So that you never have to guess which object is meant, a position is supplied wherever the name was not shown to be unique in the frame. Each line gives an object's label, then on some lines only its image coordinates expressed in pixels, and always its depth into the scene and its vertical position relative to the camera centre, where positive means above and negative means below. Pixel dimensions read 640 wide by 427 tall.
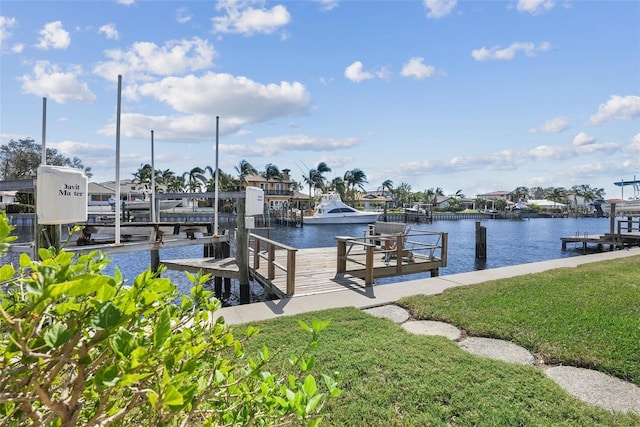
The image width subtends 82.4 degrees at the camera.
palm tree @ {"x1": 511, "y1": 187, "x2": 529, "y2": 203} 112.81 +4.70
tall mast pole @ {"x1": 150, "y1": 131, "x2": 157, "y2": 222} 11.30 +0.54
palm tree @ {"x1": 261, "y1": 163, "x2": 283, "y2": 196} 62.69 +5.72
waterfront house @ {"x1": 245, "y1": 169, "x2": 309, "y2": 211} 61.50 +3.05
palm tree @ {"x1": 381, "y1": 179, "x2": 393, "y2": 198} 83.38 +5.03
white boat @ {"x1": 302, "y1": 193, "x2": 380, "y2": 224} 46.47 -1.14
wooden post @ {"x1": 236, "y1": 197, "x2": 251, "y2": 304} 8.14 -1.13
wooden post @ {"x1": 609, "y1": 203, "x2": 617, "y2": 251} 20.95 -0.86
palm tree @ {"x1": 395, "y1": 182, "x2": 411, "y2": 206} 86.80 +3.05
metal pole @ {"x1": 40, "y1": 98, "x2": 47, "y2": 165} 5.71 +1.30
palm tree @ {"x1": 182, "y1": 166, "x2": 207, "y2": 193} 66.75 +4.68
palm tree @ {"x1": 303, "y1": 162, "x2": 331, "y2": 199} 67.81 +5.33
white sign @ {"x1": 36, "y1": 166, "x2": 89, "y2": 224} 4.10 +0.09
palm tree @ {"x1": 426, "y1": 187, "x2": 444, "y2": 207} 91.71 +2.87
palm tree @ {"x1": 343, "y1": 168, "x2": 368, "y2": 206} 69.44 +5.35
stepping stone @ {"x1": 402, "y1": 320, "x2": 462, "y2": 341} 4.52 -1.57
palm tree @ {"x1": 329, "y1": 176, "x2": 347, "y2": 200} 69.44 +3.83
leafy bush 0.82 -0.42
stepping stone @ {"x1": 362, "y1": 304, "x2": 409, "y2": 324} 5.18 -1.59
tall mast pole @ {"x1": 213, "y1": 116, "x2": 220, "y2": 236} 9.57 -0.17
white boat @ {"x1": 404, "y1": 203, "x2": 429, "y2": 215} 61.18 -0.72
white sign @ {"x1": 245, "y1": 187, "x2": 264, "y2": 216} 8.29 +0.09
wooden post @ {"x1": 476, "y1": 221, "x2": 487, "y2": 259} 18.66 -1.78
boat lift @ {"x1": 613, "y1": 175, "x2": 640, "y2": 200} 36.99 +2.83
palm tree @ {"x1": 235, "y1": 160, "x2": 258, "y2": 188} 62.69 +6.34
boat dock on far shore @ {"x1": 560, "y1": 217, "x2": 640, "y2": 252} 20.33 -1.77
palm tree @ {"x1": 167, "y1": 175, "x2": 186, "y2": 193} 65.62 +3.61
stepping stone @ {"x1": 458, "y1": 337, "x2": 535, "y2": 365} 3.76 -1.55
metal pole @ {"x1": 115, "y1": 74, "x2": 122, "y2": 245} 7.00 +0.80
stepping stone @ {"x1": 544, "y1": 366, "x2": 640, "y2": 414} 2.90 -1.54
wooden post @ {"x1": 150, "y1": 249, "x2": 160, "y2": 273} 10.58 -1.58
